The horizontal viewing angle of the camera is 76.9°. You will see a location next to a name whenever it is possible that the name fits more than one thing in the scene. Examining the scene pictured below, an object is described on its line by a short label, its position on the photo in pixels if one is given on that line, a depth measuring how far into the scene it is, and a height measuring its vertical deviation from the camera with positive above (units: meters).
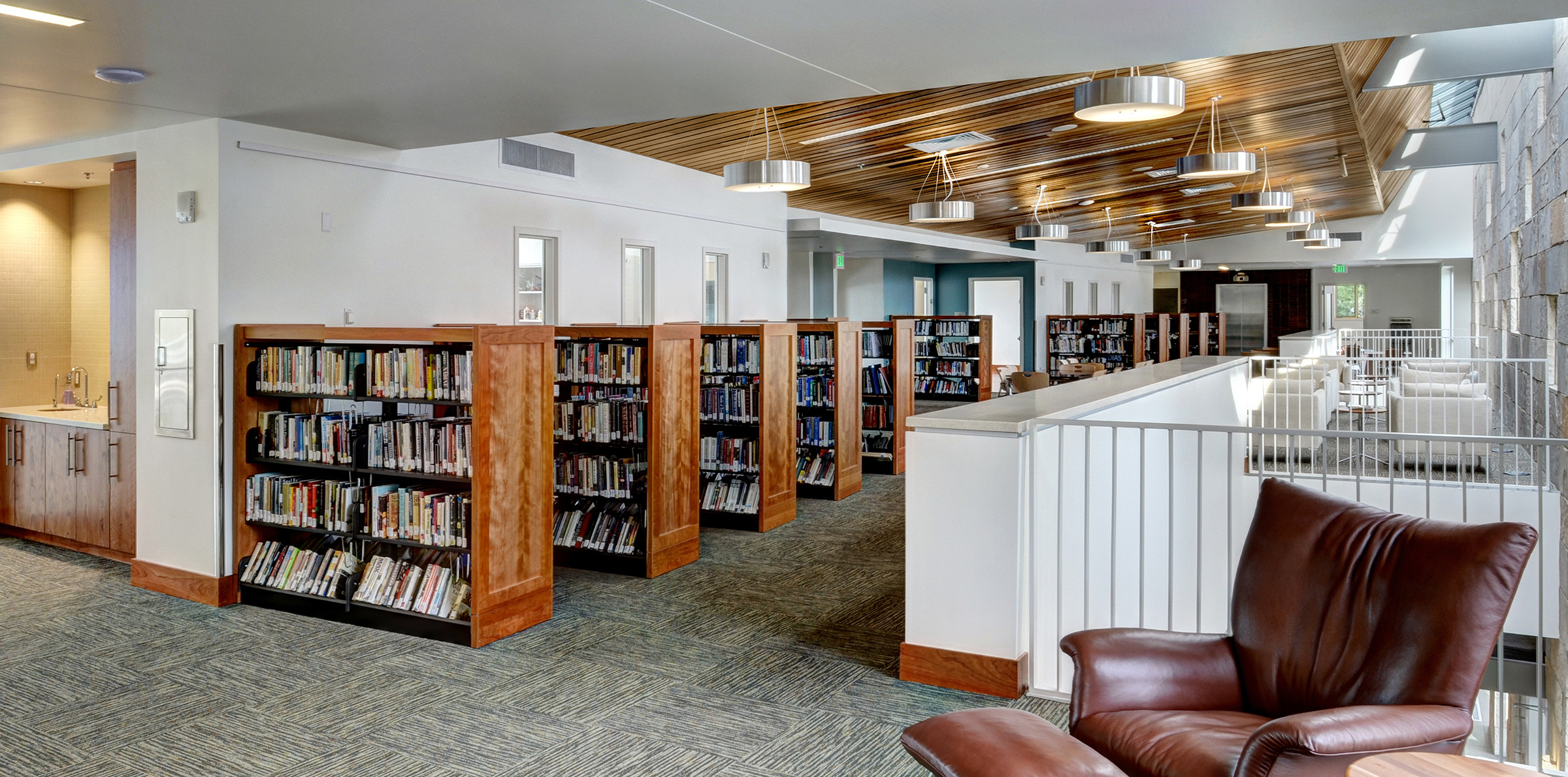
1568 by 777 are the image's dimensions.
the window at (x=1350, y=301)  26.25 +2.14
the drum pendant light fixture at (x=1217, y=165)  8.32 +1.86
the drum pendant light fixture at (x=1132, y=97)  5.31 +1.55
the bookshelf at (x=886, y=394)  9.86 -0.12
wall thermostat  5.79 +1.03
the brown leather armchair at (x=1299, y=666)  2.22 -0.75
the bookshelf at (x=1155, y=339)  17.44 +0.77
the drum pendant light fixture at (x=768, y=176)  7.07 +1.50
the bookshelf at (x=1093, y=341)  18.61 +0.77
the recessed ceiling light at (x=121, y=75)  4.64 +1.46
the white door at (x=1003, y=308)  22.86 +1.71
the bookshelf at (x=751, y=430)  7.69 -0.38
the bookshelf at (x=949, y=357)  14.97 +0.38
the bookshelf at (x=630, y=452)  6.36 -0.47
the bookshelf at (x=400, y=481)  4.96 -0.55
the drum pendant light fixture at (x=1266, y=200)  11.12 +2.05
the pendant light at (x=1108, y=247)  16.81 +2.32
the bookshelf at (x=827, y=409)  8.87 -0.26
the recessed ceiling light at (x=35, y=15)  3.70 +1.41
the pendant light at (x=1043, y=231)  13.07 +2.05
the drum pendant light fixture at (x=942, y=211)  9.56 +1.68
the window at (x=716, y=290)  10.98 +1.04
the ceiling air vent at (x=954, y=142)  10.58 +2.62
